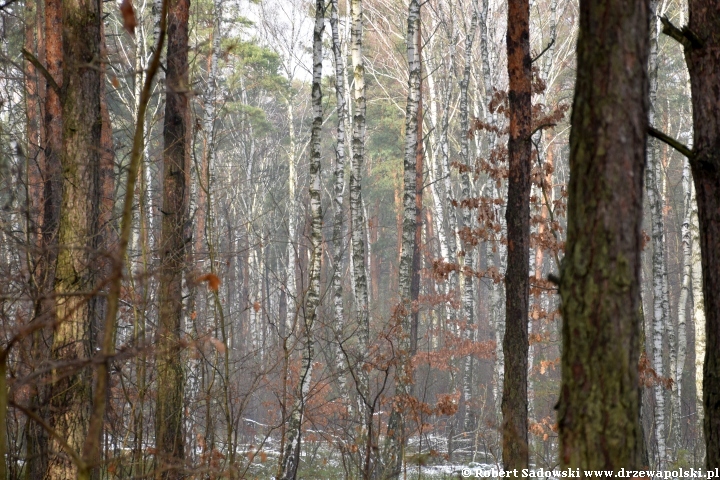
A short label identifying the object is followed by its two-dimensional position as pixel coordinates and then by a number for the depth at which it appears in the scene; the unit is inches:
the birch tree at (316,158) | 803.4
